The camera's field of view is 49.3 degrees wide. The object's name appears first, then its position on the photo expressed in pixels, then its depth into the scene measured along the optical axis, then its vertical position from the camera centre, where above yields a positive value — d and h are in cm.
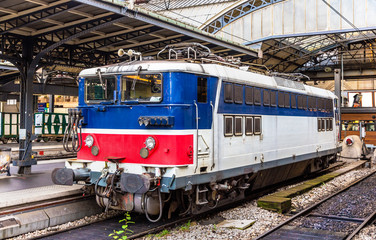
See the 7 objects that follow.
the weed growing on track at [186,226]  912 -226
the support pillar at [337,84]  3152 +342
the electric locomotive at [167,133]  875 -15
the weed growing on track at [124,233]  860 -231
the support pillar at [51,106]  4291 +218
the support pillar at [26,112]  1482 +54
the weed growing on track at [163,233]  860 -227
